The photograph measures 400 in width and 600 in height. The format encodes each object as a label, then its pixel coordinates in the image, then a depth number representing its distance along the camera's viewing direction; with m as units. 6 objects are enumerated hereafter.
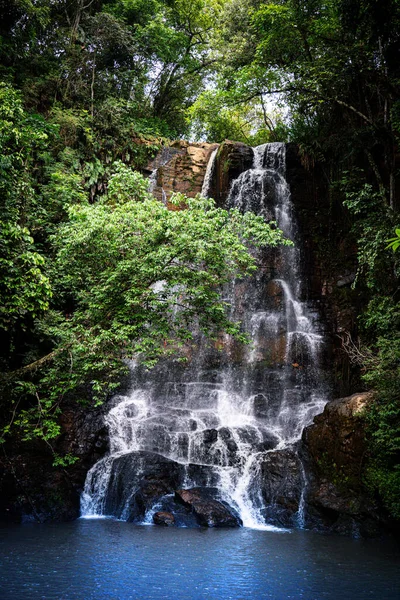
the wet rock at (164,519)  9.83
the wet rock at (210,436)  12.19
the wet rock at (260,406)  14.13
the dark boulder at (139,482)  10.44
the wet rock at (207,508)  9.88
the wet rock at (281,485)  10.44
